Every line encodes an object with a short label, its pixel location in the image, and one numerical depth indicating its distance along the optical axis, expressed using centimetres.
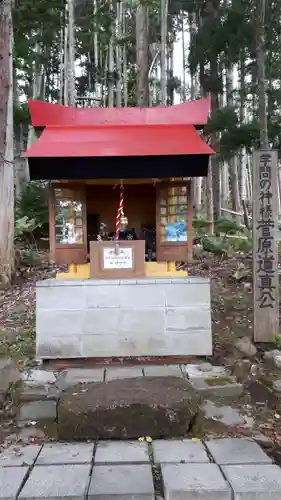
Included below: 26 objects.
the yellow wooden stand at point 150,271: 536
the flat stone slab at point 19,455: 318
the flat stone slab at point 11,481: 279
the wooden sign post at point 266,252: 544
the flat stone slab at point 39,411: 394
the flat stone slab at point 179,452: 320
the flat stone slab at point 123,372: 460
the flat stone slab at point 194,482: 279
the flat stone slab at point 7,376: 440
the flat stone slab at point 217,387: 429
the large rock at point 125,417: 355
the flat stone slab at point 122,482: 277
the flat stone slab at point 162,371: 468
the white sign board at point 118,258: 514
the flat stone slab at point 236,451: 318
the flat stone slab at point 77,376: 448
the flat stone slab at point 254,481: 279
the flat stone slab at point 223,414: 385
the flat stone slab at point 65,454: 319
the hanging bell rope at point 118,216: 520
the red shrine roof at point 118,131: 472
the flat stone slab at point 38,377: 453
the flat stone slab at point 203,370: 468
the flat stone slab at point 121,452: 321
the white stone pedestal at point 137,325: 513
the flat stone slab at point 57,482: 277
